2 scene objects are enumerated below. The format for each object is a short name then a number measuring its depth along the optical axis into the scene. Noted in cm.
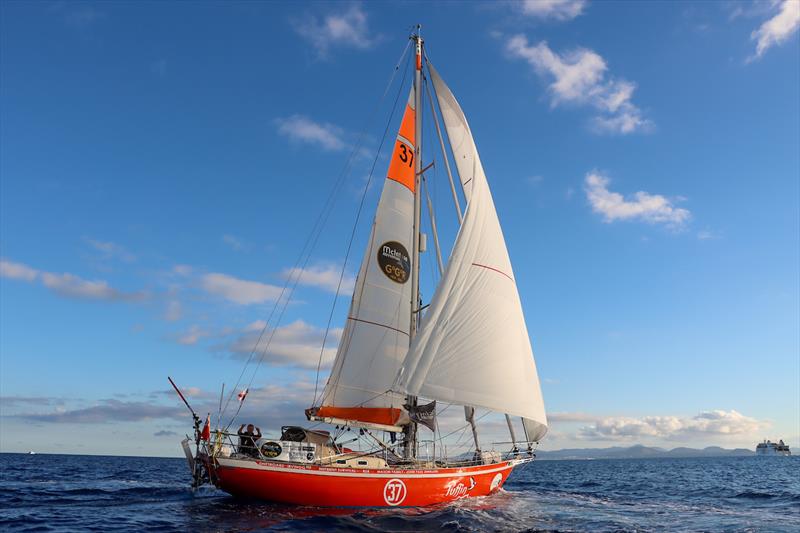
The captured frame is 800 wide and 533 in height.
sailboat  1908
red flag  1958
